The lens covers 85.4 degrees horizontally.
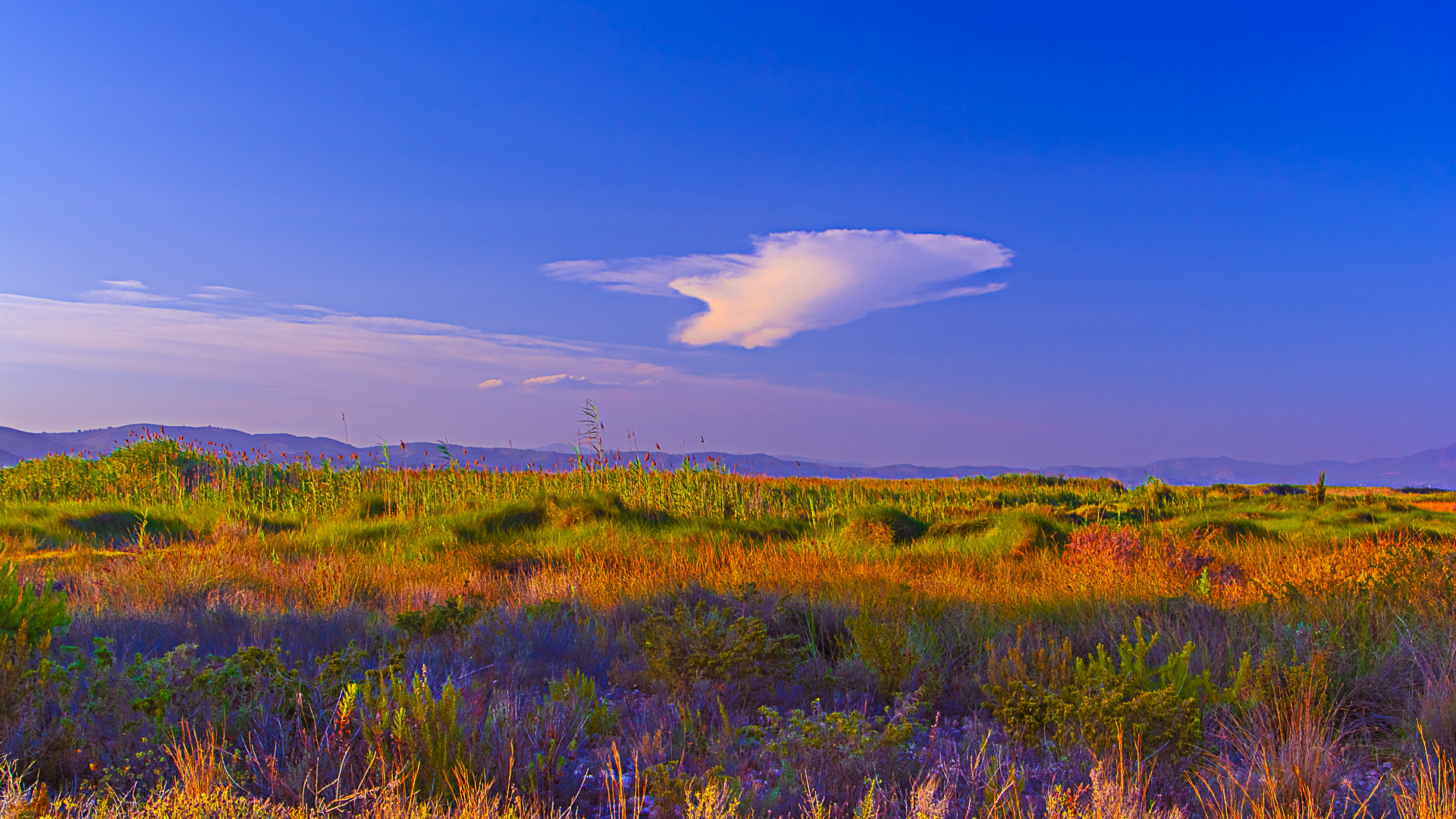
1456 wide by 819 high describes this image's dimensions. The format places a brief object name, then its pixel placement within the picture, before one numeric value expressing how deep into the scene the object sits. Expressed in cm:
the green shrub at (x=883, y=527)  1228
